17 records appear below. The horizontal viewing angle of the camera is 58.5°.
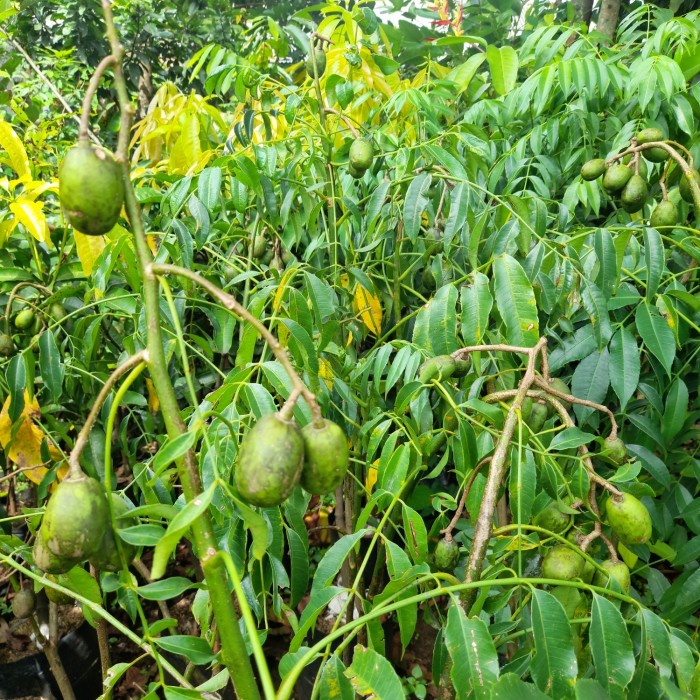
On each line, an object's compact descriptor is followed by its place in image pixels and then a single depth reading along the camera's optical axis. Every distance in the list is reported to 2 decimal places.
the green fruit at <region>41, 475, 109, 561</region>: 0.59
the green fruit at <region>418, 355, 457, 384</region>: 1.08
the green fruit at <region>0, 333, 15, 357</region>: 1.46
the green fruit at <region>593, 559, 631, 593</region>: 0.96
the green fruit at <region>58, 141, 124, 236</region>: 0.57
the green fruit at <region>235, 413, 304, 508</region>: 0.58
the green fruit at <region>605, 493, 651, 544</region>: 0.94
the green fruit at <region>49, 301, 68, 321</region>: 1.62
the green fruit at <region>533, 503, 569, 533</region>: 1.01
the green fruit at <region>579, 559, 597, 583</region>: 0.99
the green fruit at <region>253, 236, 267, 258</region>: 1.78
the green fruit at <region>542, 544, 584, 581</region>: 0.91
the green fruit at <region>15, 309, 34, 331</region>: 1.57
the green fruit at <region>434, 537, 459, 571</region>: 1.11
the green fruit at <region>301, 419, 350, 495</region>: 0.62
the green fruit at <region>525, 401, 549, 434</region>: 1.19
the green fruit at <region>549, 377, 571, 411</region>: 1.18
